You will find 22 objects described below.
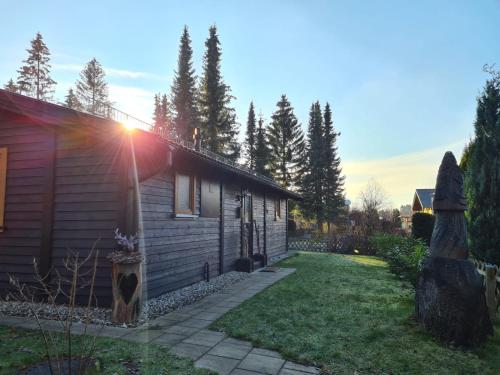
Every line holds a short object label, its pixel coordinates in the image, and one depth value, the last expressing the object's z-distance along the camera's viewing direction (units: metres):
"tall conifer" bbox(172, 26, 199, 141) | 27.36
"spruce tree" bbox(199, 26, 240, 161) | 27.64
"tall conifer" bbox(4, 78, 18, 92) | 29.51
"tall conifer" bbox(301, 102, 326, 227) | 31.38
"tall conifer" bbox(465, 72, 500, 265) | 6.84
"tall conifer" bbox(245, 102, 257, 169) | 34.56
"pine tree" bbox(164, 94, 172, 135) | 30.52
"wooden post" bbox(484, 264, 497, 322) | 4.76
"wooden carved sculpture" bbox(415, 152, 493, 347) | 3.64
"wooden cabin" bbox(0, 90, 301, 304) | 4.95
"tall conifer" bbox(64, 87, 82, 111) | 28.93
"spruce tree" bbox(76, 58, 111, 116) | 29.92
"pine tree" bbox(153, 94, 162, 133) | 36.27
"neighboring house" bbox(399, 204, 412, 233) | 35.38
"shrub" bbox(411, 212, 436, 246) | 13.08
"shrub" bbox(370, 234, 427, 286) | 5.96
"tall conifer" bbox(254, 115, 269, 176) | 32.91
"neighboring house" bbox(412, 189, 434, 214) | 30.10
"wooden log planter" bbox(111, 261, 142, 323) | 4.30
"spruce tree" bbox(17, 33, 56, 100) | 29.30
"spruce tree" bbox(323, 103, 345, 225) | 31.39
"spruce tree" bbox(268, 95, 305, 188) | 33.41
